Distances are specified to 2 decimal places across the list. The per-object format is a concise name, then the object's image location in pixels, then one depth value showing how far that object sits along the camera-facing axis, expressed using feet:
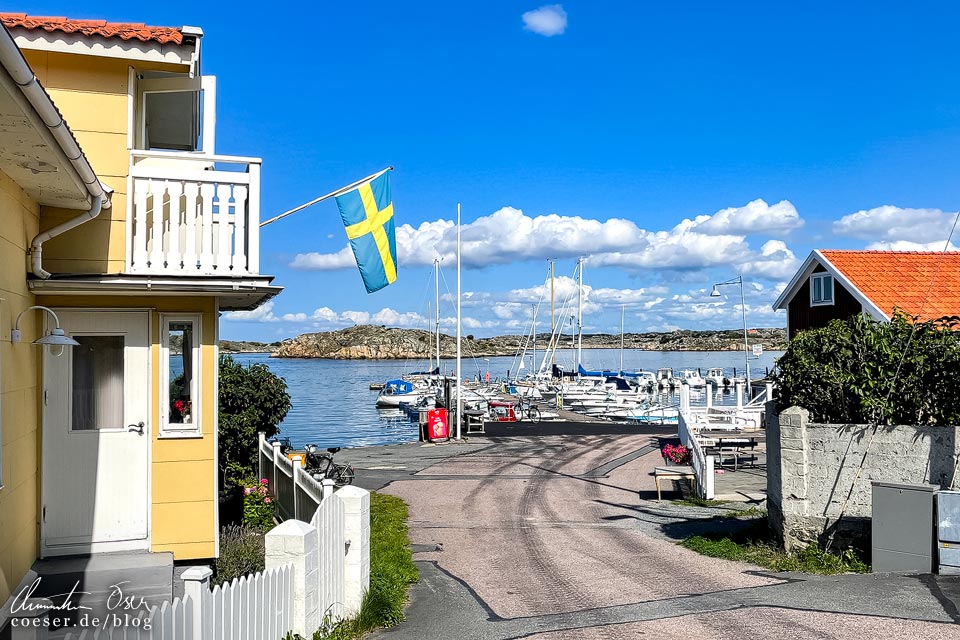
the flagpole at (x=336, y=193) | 38.74
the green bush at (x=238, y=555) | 31.89
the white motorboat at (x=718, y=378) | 305.28
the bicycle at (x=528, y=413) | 146.49
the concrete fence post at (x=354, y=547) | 29.37
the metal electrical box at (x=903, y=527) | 33.19
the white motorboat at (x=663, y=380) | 284.20
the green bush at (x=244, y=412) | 51.88
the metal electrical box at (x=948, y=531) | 32.40
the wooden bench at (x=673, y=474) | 61.46
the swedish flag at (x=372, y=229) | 42.65
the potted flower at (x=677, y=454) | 75.77
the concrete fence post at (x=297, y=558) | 23.95
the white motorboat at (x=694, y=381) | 271.45
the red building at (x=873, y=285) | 80.18
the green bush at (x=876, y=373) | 36.37
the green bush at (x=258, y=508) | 44.52
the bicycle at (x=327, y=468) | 54.54
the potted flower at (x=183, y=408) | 30.78
